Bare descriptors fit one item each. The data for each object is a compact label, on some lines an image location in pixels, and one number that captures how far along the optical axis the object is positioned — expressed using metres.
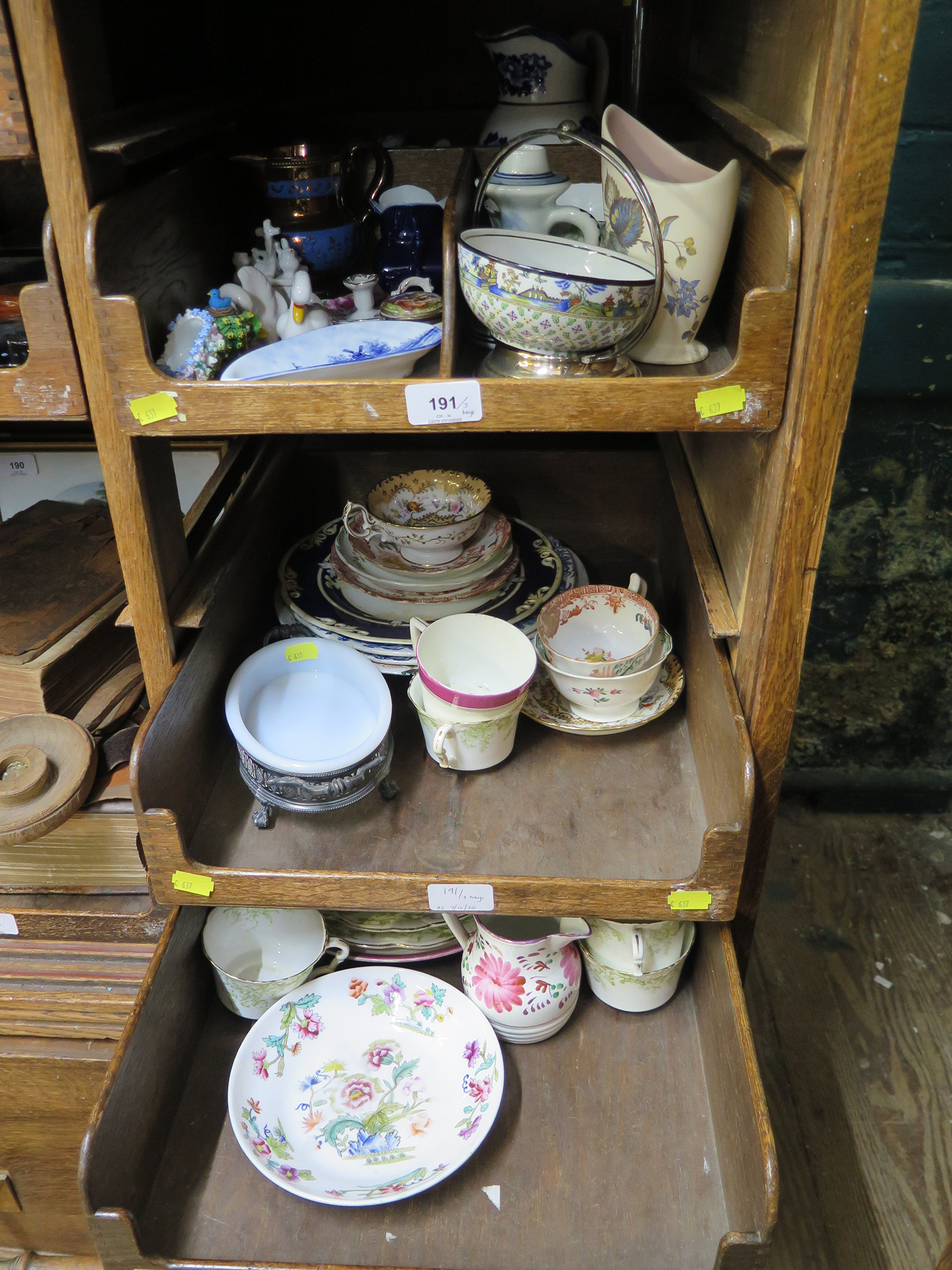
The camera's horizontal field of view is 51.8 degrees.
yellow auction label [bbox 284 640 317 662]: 1.10
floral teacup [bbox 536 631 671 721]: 1.05
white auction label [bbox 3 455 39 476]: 1.51
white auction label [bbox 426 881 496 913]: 0.92
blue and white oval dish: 0.80
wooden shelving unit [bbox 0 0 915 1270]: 0.74
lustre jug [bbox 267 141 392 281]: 1.04
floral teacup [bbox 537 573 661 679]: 1.17
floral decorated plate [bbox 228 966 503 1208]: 0.97
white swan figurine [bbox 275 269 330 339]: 0.93
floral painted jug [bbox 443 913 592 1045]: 1.07
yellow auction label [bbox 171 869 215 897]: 0.92
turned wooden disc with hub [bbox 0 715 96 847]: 1.00
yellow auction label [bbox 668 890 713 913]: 0.90
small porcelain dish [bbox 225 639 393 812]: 0.97
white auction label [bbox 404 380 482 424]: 0.77
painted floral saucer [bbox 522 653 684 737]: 1.06
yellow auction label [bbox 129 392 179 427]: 0.79
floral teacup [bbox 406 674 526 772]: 1.00
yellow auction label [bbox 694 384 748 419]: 0.77
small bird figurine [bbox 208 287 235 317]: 0.88
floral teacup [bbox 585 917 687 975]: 1.07
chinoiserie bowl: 0.78
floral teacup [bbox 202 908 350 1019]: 1.10
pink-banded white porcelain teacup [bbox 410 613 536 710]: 1.09
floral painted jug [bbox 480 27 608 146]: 1.14
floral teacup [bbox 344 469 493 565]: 1.20
